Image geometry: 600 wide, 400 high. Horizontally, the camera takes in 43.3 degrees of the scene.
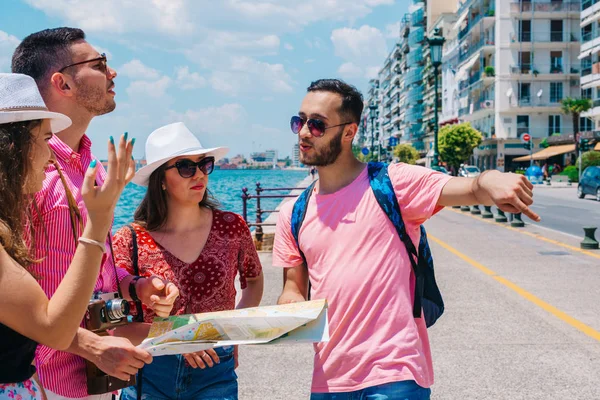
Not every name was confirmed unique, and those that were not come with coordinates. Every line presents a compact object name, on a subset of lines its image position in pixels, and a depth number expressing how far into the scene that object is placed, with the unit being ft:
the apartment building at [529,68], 229.45
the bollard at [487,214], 75.53
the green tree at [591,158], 164.14
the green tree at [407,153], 342.03
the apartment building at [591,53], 197.06
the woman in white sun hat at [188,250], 10.50
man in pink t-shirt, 10.02
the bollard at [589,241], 46.11
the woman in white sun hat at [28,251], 6.46
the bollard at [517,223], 63.77
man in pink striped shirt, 7.80
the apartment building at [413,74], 370.12
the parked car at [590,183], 108.99
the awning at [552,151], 206.69
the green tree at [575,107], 205.17
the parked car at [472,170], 211.41
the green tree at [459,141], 248.93
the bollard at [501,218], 69.00
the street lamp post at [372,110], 158.05
